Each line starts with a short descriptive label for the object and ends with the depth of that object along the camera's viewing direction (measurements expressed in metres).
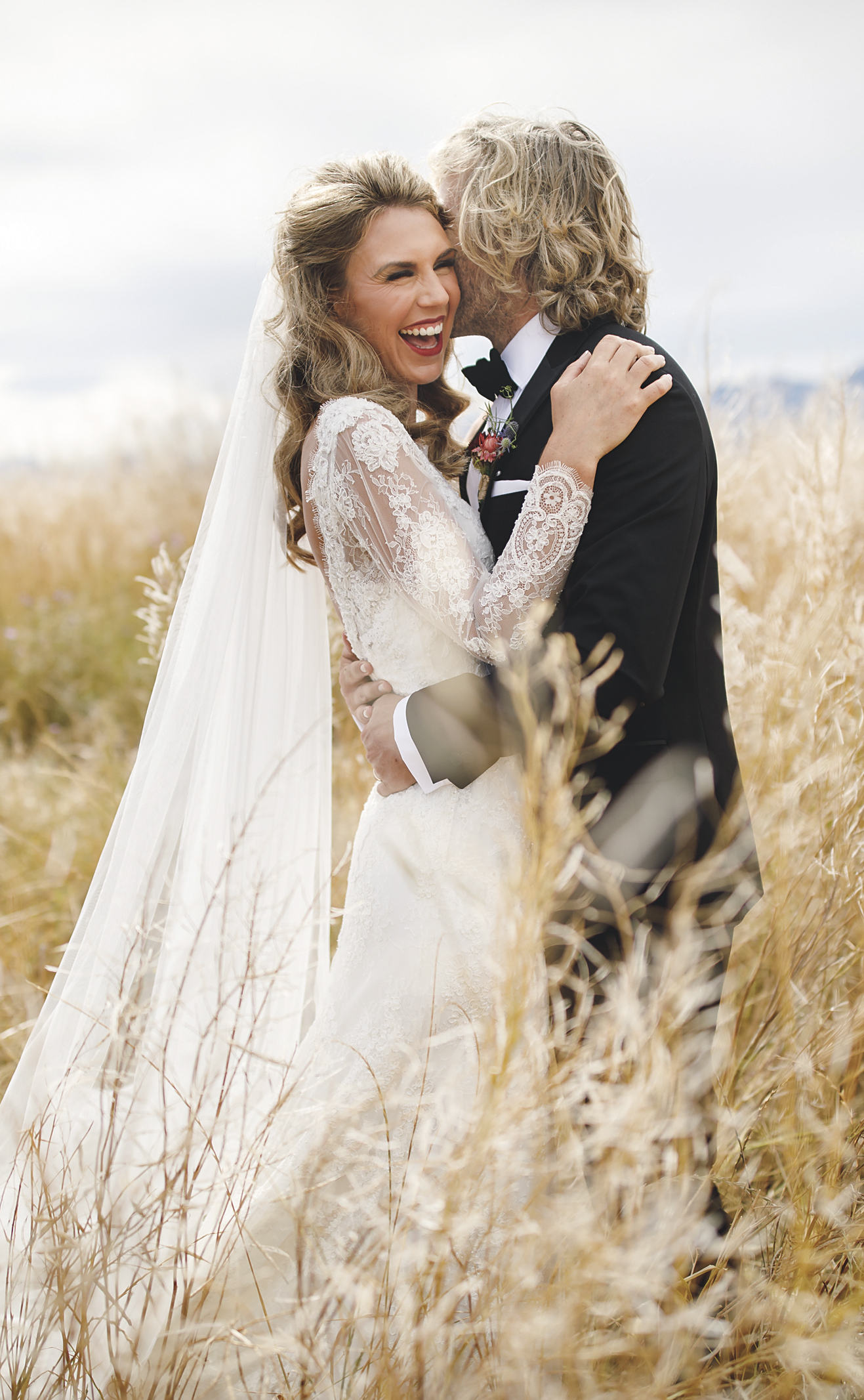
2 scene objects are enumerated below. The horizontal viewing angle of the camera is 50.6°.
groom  1.91
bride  1.62
